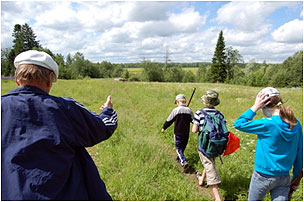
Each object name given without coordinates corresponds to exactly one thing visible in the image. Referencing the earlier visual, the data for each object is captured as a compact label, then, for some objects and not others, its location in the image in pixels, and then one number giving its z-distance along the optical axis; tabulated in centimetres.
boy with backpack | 378
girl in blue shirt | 252
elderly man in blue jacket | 139
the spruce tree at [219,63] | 5838
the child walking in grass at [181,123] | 525
